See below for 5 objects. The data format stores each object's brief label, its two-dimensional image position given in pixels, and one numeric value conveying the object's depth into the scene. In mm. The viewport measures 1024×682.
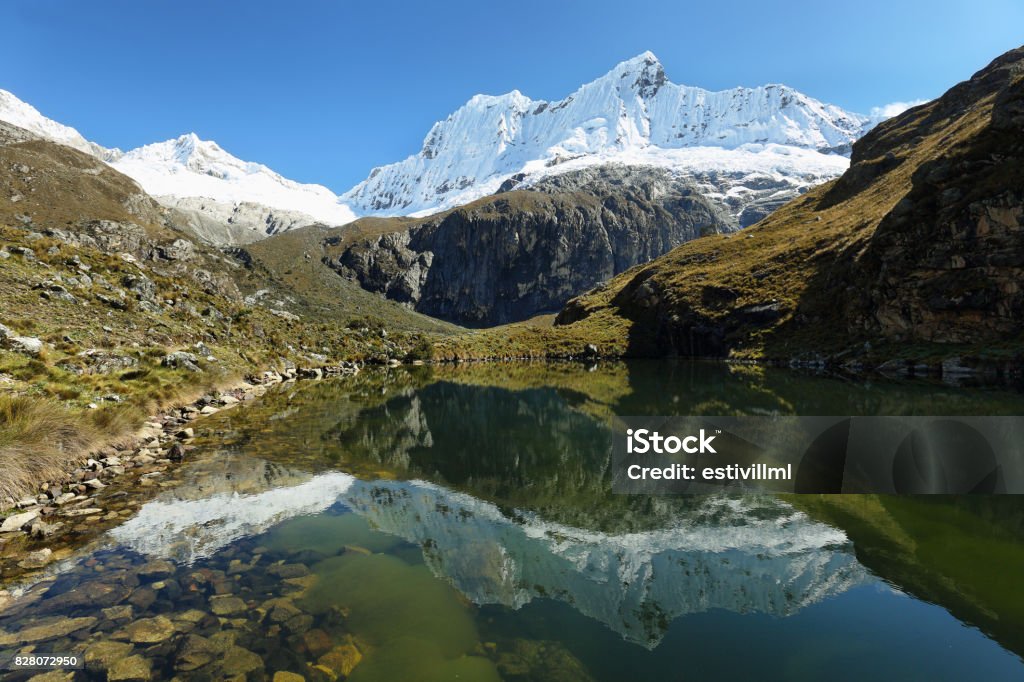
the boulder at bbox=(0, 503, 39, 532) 11289
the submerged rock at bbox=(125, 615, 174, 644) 7621
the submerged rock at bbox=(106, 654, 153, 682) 6707
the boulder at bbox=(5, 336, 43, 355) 21516
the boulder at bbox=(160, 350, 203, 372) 30675
